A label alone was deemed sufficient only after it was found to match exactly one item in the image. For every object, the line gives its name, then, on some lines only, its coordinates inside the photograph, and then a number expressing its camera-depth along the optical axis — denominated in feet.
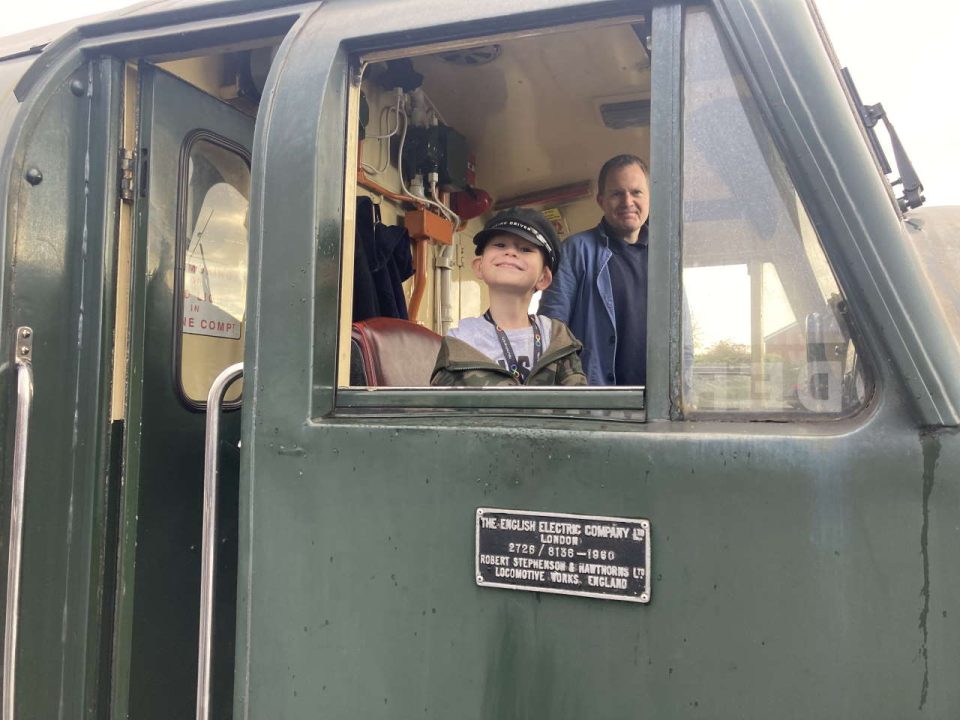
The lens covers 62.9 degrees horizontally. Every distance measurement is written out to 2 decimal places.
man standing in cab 7.38
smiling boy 6.04
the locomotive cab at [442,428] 3.98
